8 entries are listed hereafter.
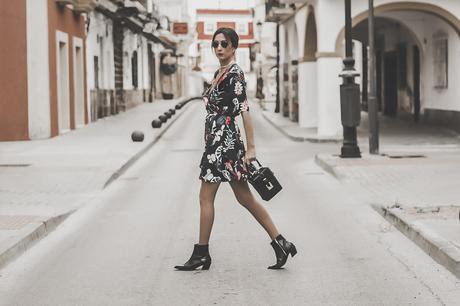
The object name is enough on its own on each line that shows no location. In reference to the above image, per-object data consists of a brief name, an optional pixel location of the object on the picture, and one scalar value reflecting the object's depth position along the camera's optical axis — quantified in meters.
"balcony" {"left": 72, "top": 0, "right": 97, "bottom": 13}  28.58
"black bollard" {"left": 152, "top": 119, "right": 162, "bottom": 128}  27.82
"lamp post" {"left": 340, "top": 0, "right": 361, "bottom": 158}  17.06
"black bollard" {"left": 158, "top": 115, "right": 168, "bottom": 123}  29.84
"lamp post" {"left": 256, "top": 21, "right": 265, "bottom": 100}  59.70
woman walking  7.13
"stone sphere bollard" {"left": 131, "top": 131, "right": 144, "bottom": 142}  22.03
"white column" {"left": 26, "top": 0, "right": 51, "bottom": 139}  24.30
